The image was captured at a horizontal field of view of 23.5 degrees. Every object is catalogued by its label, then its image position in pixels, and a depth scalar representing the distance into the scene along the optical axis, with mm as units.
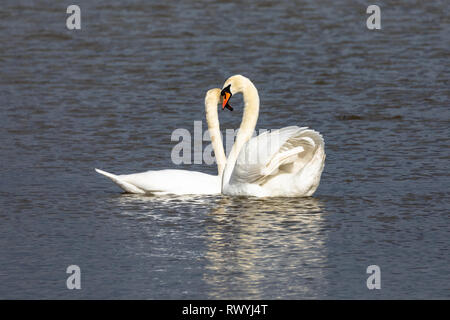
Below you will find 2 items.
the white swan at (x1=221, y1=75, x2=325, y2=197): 11180
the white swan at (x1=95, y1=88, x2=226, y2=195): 11656
